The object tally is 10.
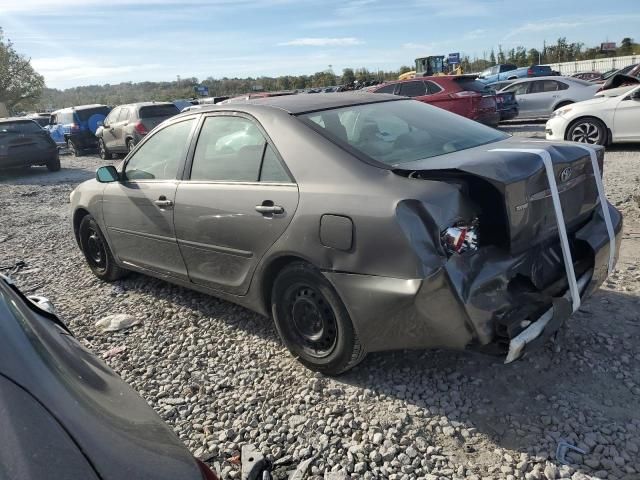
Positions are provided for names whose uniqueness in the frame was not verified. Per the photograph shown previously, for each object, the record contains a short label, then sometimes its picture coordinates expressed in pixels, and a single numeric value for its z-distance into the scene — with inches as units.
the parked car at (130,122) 606.1
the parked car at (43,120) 1039.6
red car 505.7
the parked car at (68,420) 44.8
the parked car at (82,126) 765.9
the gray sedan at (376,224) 100.7
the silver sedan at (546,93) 566.3
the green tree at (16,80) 1828.2
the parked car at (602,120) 368.2
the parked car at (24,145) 551.8
